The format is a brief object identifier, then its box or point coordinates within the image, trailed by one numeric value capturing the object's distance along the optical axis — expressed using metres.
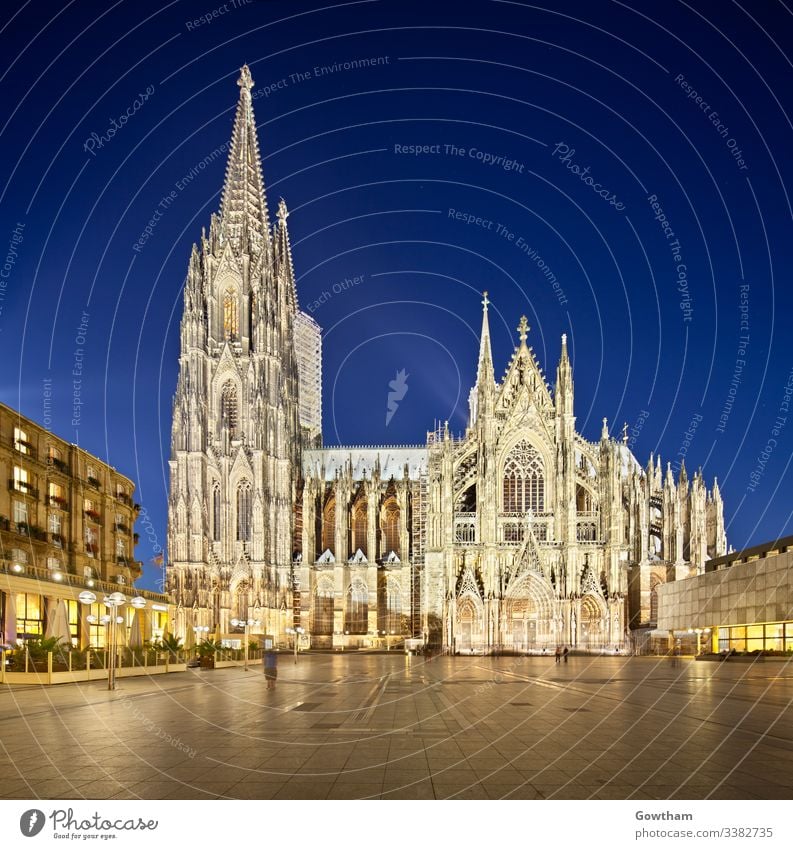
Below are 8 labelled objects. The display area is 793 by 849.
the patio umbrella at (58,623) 45.88
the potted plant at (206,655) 50.84
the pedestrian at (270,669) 32.31
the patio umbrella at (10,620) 42.97
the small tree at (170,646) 49.97
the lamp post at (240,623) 82.30
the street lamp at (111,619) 32.53
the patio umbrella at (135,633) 55.67
